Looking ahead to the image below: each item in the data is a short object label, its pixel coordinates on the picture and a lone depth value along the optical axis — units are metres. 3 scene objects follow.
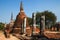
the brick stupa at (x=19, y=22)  11.89
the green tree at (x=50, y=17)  19.91
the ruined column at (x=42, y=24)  7.22
